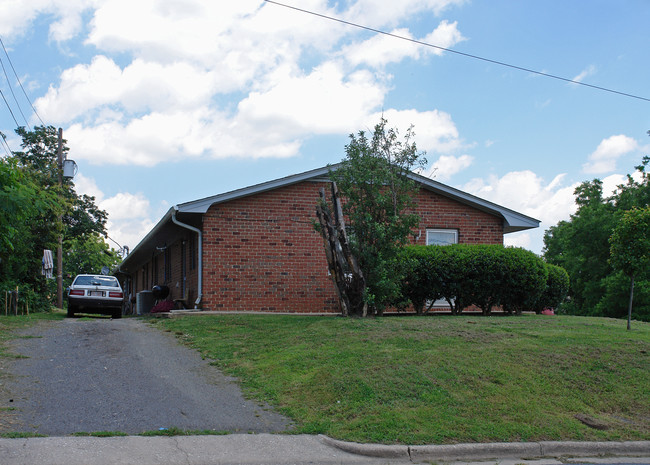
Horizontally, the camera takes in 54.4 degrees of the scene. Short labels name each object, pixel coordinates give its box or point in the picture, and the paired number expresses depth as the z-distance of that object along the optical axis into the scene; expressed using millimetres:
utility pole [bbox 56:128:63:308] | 28238
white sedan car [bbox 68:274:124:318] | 19203
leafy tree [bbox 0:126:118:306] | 10750
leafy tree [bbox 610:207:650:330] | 11617
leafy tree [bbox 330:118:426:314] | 12923
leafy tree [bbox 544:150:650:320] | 42972
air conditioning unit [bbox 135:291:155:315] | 26297
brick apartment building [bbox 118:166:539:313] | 16453
